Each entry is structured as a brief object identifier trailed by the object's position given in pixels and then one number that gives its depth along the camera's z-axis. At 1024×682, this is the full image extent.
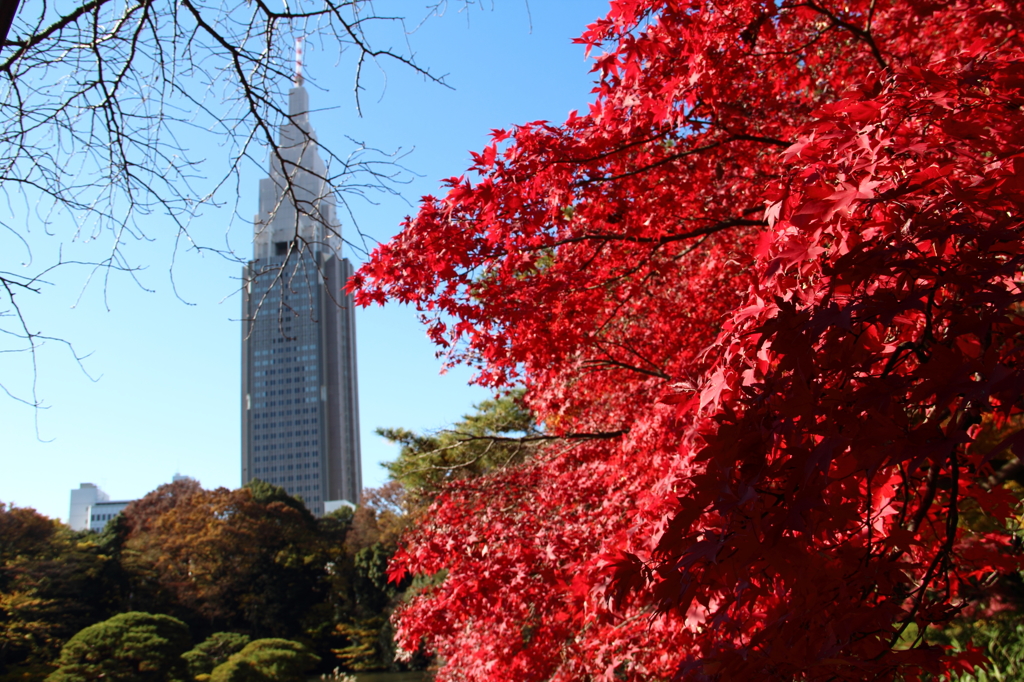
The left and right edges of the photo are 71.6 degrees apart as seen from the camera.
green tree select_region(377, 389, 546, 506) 11.52
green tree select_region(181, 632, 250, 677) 19.75
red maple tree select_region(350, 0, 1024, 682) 1.57
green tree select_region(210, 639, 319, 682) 17.16
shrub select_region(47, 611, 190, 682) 14.42
